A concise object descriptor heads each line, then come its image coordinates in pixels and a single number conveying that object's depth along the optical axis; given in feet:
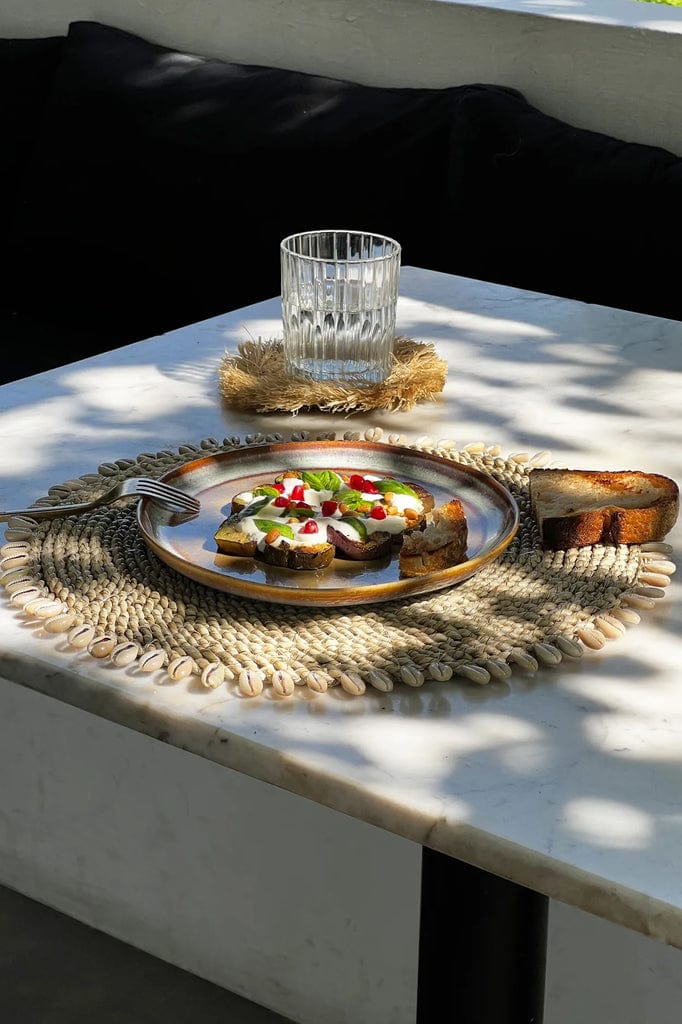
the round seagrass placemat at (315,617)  4.44
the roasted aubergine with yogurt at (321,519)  4.71
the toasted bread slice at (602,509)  4.84
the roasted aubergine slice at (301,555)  4.69
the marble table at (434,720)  4.12
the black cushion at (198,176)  9.04
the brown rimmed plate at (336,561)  4.58
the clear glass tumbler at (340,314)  5.71
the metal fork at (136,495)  4.91
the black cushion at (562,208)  7.95
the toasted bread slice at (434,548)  4.68
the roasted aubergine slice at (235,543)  4.74
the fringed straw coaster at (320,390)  5.68
